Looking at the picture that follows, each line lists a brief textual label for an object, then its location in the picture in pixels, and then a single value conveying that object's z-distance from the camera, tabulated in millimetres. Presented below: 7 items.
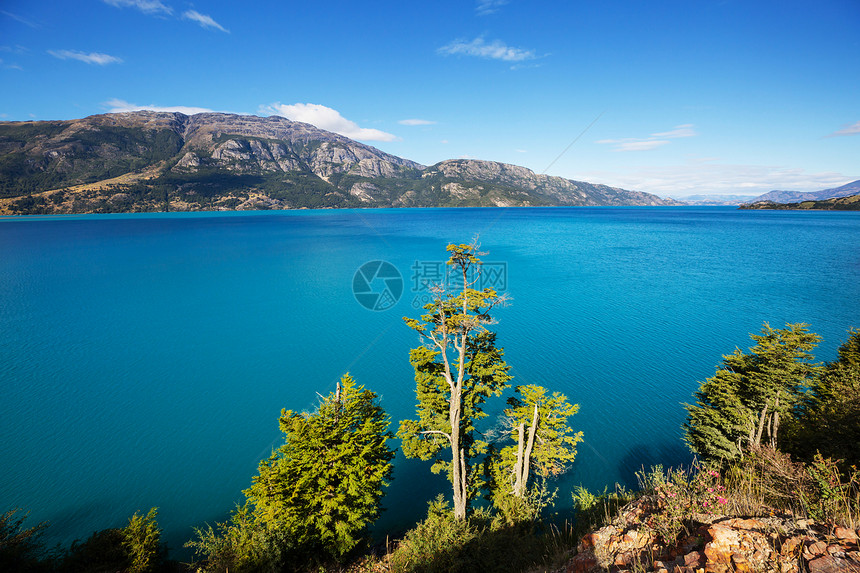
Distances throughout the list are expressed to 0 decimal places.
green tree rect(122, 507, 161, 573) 13984
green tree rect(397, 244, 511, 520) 14406
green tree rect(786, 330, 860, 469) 13875
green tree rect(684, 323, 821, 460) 18875
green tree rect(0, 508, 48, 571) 12703
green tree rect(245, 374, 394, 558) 13922
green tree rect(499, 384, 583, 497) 16562
